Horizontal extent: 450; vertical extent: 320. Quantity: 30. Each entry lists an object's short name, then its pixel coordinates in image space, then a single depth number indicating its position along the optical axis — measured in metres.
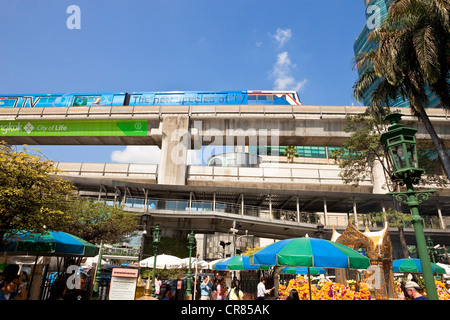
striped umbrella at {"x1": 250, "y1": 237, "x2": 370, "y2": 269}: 6.47
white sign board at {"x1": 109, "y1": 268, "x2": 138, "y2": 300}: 8.66
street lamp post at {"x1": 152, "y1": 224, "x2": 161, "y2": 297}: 16.12
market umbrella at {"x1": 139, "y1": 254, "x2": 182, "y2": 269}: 17.50
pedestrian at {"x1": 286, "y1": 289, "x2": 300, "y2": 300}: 7.53
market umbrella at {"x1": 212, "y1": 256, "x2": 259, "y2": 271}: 12.90
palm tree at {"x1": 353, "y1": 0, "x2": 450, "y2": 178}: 13.34
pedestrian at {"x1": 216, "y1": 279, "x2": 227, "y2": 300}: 13.08
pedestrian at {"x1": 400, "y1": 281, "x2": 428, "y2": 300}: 5.26
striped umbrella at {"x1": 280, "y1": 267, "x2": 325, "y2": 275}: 16.30
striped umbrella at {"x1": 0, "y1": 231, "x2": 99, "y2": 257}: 8.57
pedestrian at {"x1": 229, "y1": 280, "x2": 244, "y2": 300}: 9.66
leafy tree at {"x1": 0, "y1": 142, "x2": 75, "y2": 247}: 9.47
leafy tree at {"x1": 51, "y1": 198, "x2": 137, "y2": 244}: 17.55
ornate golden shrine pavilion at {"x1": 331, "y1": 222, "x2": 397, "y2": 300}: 11.09
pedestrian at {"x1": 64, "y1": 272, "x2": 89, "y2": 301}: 7.19
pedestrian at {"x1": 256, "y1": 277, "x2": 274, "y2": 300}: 9.85
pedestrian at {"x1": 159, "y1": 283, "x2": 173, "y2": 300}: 9.63
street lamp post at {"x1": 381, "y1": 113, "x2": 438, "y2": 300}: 5.46
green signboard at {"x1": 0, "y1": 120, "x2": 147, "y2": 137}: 30.20
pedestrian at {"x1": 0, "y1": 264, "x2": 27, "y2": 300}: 5.55
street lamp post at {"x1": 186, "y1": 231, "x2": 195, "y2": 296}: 14.46
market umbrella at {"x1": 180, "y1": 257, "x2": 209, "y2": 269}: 17.67
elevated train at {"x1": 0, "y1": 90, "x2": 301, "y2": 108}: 31.86
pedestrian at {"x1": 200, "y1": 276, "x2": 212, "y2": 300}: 13.88
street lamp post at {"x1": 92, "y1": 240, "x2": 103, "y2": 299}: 13.91
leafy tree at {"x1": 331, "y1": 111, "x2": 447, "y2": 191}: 20.70
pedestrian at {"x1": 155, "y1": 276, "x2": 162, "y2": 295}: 16.25
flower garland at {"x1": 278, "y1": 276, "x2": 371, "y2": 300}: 8.39
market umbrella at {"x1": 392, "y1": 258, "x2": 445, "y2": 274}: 13.99
